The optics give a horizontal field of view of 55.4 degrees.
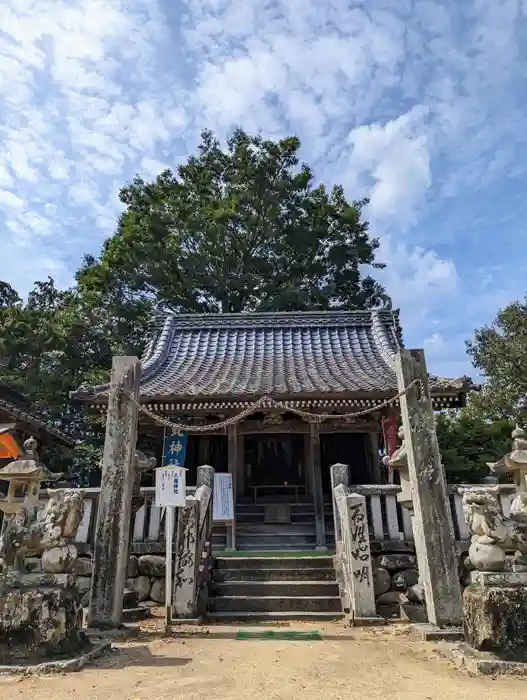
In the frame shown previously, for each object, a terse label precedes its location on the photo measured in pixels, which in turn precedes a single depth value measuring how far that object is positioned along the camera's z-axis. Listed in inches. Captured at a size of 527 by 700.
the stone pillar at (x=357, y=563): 278.8
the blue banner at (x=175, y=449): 462.9
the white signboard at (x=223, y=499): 419.2
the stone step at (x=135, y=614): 287.6
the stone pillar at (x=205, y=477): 355.9
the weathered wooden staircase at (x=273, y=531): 442.0
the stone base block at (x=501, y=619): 179.2
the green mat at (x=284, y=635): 245.6
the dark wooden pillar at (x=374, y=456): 509.0
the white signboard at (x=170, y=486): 275.0
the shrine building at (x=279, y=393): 449.7
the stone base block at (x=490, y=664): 172.2
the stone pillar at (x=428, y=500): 244.4
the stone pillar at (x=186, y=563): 283.0
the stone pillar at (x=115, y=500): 251.1
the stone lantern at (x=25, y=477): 284.4
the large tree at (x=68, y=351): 801.6
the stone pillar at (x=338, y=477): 350.6
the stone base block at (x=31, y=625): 184.2
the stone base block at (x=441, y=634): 228.7
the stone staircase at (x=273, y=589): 305.7
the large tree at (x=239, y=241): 946.1
